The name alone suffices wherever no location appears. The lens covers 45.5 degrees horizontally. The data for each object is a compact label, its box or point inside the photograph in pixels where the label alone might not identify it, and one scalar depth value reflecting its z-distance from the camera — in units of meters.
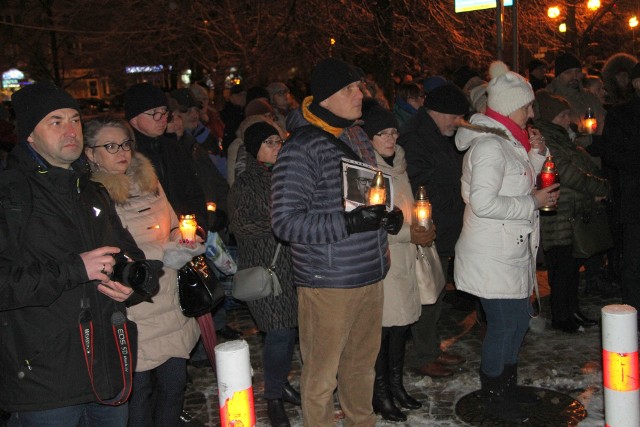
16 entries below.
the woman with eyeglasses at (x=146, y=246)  4.51
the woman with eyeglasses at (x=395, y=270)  5.37
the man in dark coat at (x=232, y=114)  10.98
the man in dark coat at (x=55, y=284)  3.24
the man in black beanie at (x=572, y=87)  8.59
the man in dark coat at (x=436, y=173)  6.20
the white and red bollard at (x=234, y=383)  3.23
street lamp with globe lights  15.03
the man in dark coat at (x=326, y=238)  4.18
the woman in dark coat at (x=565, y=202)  6.84
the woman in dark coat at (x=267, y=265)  5.45
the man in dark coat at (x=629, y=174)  6.44
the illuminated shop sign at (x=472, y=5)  9.91
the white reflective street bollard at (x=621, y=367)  3.85
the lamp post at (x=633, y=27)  25.05
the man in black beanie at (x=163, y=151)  5.48
